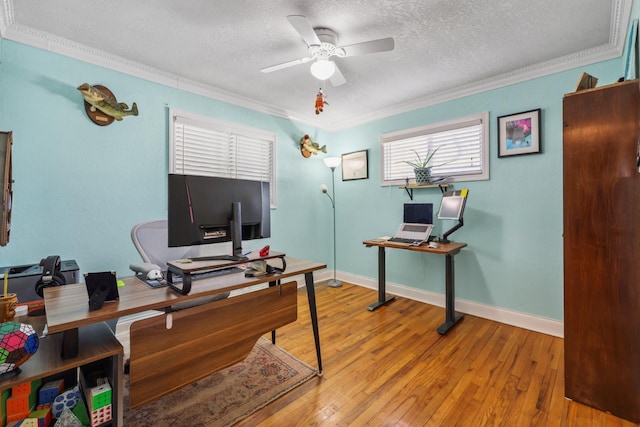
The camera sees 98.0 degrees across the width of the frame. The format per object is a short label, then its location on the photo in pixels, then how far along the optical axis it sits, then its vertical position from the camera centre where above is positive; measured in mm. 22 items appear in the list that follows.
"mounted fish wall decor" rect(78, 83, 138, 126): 2201 +915
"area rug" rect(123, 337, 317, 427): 1543 -1131
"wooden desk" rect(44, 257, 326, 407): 1085 -486
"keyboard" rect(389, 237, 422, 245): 2828 -297
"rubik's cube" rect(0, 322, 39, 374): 915 -440
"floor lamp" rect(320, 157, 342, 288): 3852 +341
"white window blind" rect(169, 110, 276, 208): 2883 +747
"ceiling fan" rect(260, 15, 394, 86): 1810 +1141
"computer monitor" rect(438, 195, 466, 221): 2724 +49
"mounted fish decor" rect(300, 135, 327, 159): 3936 +948
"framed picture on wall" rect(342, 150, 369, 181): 3902 +686
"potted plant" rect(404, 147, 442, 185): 3107 +482
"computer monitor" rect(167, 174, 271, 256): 1424 +20
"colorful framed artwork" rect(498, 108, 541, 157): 2557 +743
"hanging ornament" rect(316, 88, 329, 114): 2043 +811
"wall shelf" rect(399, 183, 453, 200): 3082 +295
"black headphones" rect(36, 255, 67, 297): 1510 -341
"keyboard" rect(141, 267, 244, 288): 1490 -368
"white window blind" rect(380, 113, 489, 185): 2922 +735
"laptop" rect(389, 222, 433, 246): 2878 -228
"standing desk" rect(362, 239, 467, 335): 2547 -517
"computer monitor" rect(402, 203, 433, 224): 3033 -8
